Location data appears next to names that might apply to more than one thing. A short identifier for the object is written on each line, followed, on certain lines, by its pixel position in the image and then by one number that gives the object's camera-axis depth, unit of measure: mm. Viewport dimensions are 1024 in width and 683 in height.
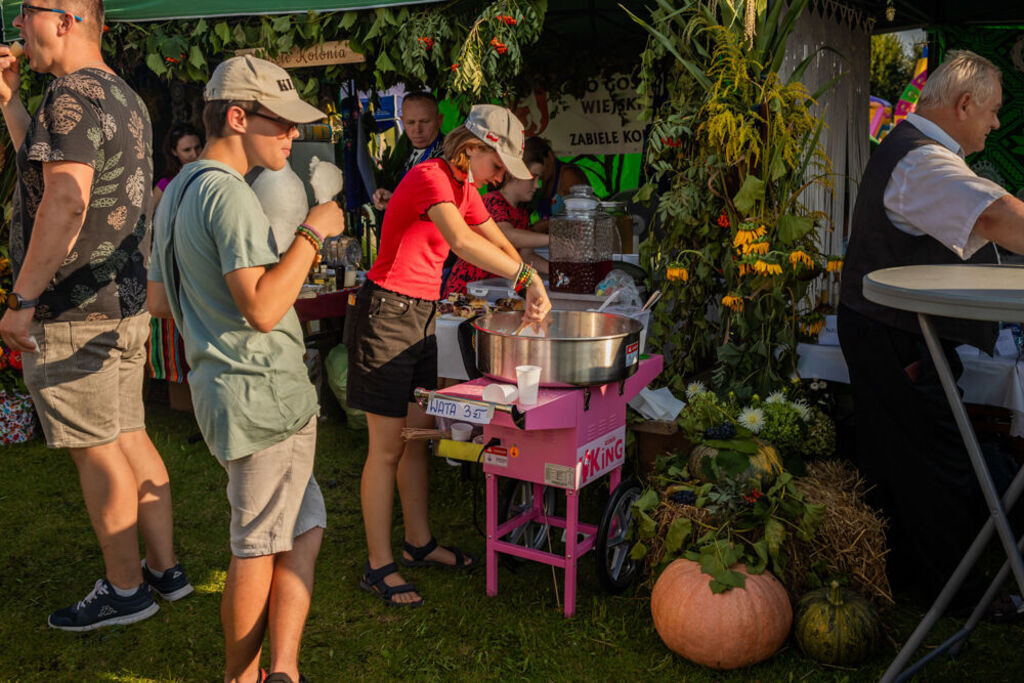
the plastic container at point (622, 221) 5230
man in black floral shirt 2914
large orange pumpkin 2891
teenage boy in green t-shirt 2104
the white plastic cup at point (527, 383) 2967
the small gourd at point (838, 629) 2896
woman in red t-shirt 3174
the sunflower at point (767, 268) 3750
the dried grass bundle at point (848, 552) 3188
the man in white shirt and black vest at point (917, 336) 3107
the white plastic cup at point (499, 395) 2945
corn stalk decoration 3887
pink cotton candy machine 3021
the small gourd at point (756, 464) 3355
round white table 1982
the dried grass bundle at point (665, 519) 3242
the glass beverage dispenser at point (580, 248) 4422
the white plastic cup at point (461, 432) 3588
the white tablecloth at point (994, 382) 3457
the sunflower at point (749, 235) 3869
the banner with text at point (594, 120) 7309
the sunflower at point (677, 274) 4086
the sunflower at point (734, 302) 3943
